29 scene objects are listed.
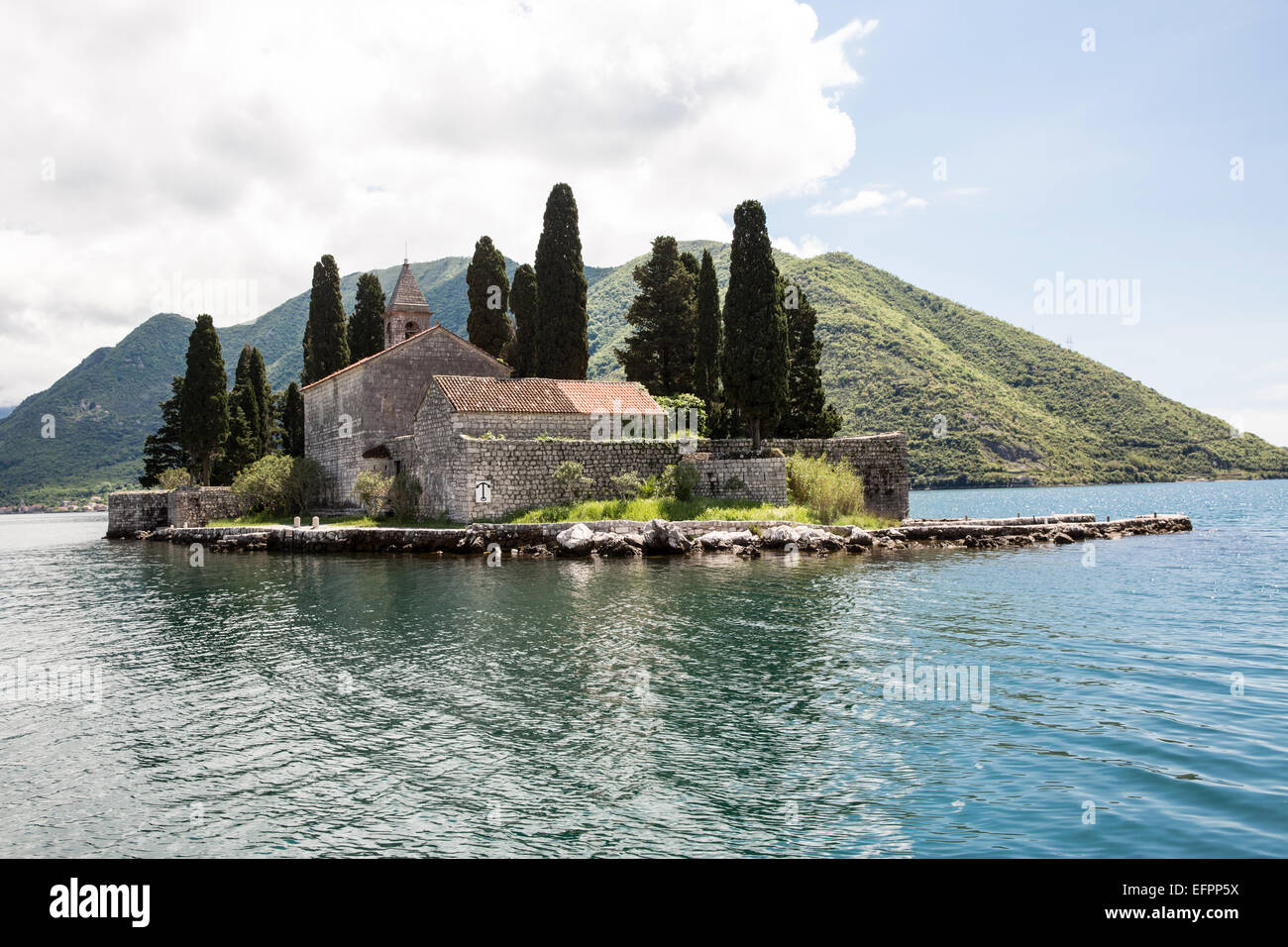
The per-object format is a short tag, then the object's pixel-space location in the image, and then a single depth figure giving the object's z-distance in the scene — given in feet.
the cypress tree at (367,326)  188.96
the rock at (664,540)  102.06
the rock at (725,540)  104.07
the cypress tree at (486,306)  183.73
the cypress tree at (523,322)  165.07
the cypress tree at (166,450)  191.93
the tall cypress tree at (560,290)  145.28
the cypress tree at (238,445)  185.26
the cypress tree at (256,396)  191.11
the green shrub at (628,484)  117.80
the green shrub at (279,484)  148.36
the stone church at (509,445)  114.93
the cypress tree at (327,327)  173.78
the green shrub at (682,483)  118.83
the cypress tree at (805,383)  141.79
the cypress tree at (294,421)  190.08
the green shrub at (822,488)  117.60
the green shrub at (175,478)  166.81
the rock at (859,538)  108.58
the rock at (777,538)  106.22
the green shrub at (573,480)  115.96
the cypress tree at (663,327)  163.02
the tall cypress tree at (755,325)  117.60
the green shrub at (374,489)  131.54
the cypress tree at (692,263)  173.05
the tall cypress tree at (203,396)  165.27
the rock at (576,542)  102.42
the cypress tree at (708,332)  151.84
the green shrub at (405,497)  127.34
